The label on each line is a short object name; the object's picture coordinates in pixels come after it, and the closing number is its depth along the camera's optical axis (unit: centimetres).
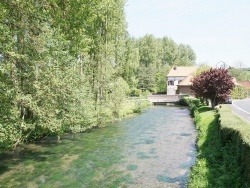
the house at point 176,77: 7198
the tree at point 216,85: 2956
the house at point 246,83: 8839
